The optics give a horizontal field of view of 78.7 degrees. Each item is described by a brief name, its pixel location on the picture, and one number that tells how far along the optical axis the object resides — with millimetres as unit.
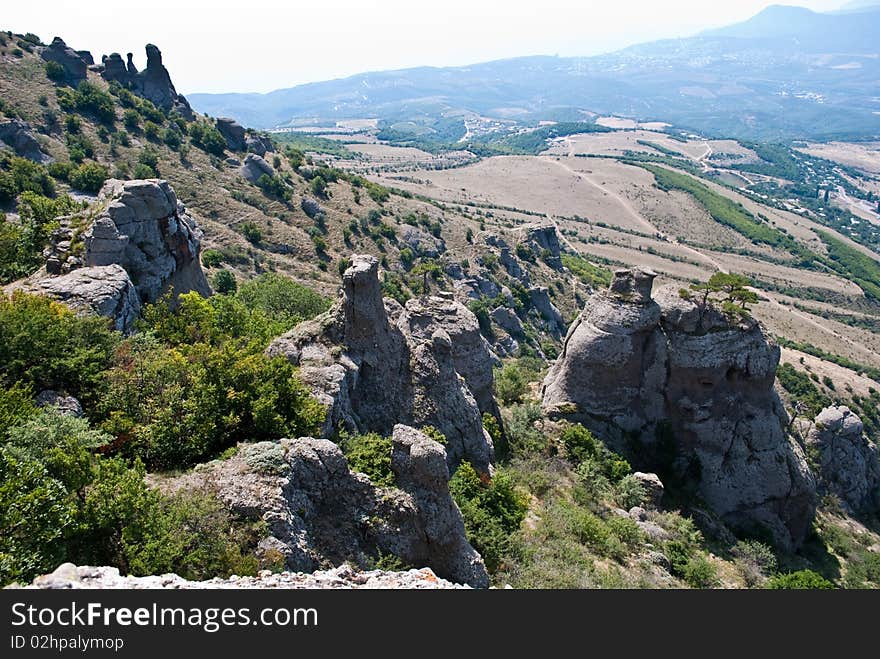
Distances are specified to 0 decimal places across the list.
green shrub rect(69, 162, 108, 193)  60750
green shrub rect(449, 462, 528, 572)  19297
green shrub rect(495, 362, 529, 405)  40562
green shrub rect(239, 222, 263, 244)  74188
